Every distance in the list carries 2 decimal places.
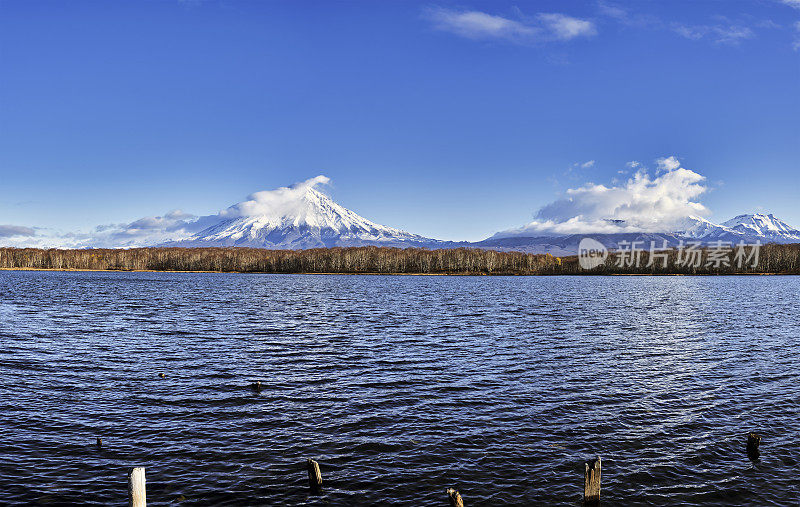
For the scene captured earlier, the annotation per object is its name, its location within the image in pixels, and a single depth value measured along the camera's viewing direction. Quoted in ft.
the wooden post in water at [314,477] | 58.90
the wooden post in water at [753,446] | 71.15
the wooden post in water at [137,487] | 41.06
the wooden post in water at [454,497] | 46.83
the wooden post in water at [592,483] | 55.93
